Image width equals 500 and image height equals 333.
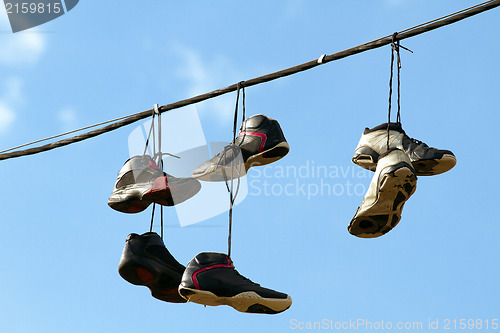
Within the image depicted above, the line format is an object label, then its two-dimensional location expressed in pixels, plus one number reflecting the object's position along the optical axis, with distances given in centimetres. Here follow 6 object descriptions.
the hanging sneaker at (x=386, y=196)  1336
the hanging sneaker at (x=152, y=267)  1483
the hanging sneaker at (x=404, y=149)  1404
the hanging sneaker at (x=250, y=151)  1502
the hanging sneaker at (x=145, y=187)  1473
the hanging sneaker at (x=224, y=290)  1355
